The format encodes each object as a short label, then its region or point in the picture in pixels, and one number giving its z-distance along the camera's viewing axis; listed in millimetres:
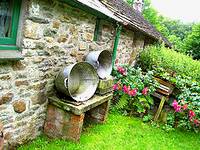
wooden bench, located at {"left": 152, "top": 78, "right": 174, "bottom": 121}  4935
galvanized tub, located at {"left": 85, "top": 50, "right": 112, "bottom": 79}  4046
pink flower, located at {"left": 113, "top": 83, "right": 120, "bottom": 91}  4835
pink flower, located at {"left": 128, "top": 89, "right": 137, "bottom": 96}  4763
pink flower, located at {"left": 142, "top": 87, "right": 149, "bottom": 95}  4834
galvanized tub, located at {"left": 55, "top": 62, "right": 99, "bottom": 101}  3155
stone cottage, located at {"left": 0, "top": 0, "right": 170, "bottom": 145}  2511
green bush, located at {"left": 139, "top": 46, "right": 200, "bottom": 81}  6020
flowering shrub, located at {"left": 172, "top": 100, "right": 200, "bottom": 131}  4510
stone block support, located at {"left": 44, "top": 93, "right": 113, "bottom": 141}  3136
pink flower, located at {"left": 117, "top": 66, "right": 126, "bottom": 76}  4992
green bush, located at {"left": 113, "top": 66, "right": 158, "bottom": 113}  4839
